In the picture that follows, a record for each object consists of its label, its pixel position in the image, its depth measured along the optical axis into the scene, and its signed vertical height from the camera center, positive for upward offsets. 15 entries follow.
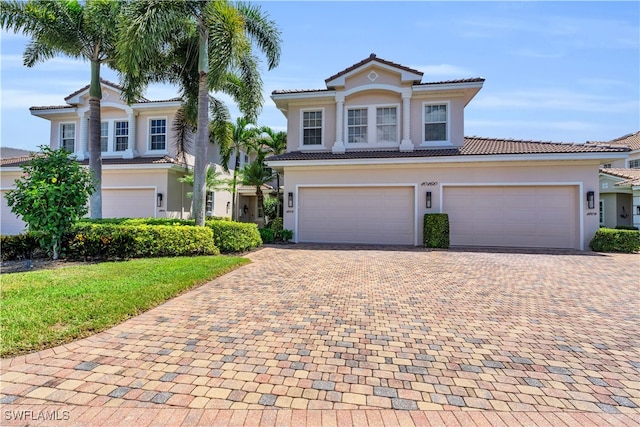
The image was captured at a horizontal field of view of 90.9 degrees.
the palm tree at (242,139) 18.78 +4.88
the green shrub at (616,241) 11.41 -0.75
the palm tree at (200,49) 9.57 +5.89
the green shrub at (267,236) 13.99 -0.86
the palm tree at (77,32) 11.35 +6.93
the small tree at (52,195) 8.08 +0.49
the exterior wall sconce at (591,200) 11.98 +0.76
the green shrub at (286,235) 14.13 -0.82
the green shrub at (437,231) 12.31 -0.50
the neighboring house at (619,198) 17.36 +1.29
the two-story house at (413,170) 12.38 +2.00
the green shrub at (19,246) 8.69 -0.89
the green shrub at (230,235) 10.55 -0.67
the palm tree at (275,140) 20.14 +4.93
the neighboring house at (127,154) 16.05 +3.37
